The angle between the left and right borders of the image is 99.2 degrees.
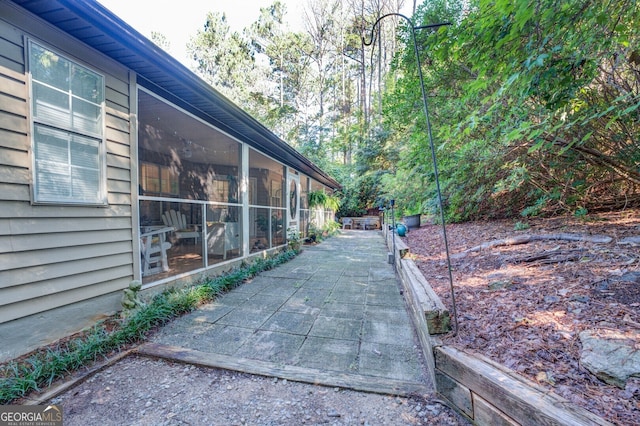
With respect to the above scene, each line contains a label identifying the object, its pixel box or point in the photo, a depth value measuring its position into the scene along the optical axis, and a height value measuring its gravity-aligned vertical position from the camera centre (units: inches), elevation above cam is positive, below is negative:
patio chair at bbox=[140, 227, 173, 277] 140.4 -18.0
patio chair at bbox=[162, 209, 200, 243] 149.4 -4.8
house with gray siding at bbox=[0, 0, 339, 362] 80.2 +17.2
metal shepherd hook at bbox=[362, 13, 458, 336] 76.0 -13.1
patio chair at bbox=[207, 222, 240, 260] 172.7 -14.7
